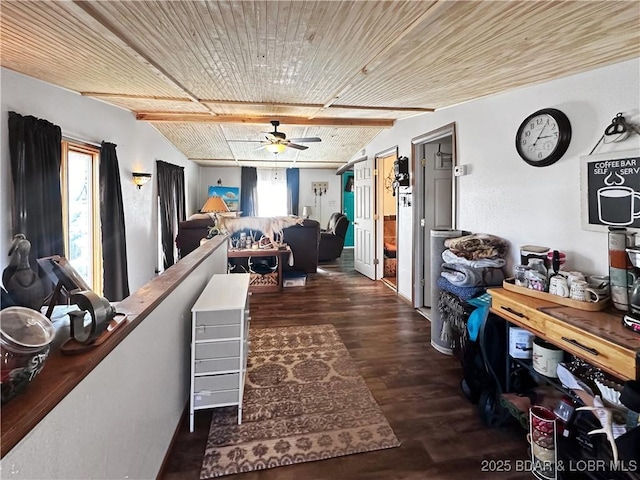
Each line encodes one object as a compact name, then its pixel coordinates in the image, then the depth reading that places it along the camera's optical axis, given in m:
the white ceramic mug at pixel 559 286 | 1.80
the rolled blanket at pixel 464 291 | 2.51
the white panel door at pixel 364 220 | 5.48
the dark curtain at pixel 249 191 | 9.27
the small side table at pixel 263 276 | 4.89
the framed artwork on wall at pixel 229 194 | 9.20
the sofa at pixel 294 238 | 5.25
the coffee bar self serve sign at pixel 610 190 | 1.70
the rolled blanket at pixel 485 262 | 2.54
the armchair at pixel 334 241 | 7.18
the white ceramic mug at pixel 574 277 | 1.77
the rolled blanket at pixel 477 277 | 2.52
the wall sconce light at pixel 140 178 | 4.39
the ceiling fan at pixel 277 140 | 4.26
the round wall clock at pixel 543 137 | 2.05
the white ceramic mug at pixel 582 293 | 1.69
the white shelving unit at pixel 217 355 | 1.92
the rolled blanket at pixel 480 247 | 2.56
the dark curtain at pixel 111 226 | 3.61
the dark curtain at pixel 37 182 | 2.32
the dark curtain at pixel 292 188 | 9.51
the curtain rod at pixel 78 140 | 2.94
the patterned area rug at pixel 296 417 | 1.76
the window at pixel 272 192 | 9.55
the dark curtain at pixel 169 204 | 5.57
